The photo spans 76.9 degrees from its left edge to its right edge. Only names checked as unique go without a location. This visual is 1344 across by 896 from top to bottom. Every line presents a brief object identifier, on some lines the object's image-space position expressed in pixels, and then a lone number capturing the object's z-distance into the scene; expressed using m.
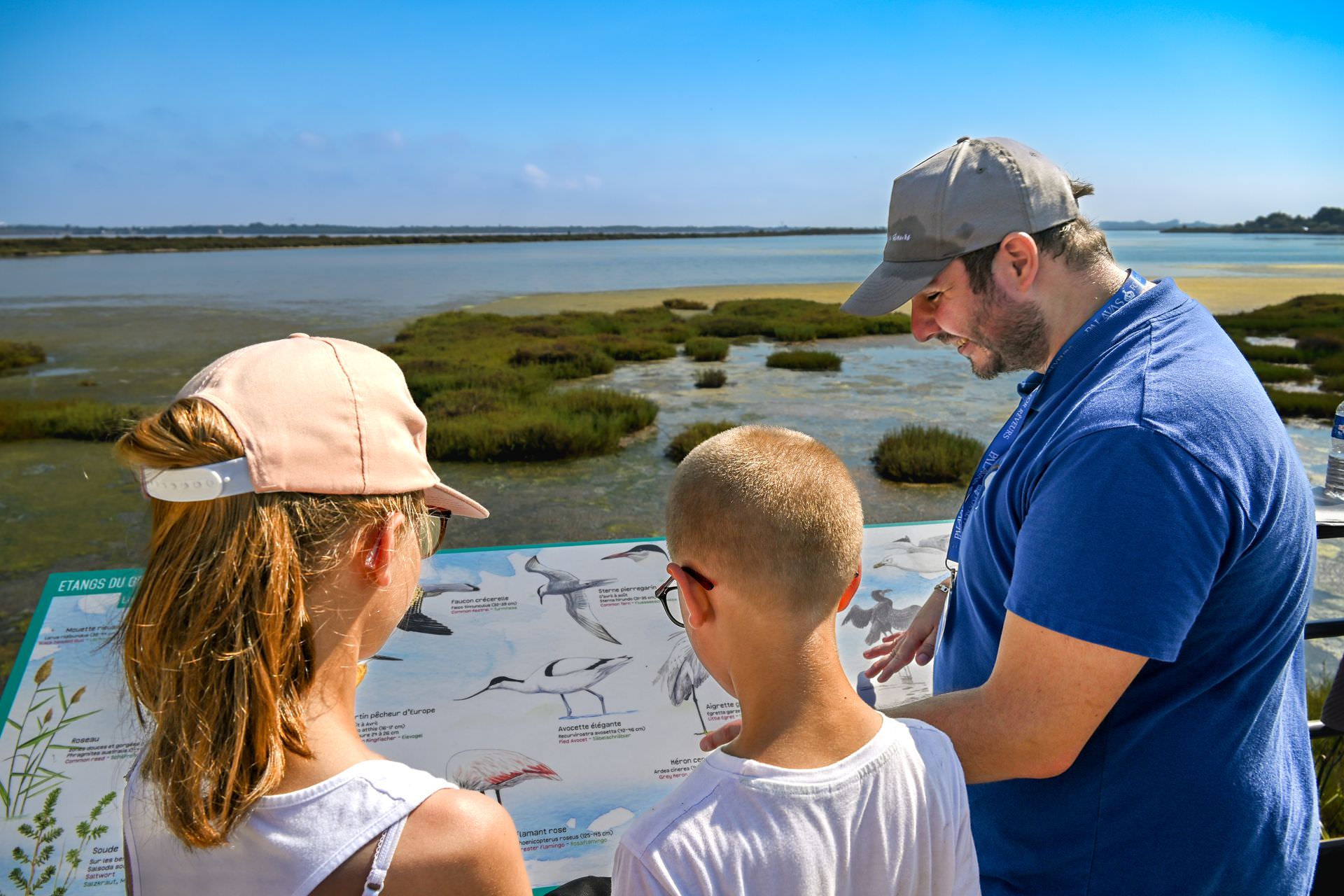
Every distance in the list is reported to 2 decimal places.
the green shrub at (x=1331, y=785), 3.01
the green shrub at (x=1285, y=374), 12.52
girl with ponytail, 1.06
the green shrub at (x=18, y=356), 12.65
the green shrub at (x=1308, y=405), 9.81
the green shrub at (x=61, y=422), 7.99
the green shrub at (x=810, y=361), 11.34
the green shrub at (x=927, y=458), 6.79
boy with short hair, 1.08
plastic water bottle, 2.69
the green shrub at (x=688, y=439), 7.08
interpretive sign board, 2.24
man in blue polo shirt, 1.23
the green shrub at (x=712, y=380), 10.03
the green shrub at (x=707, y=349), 12.08
